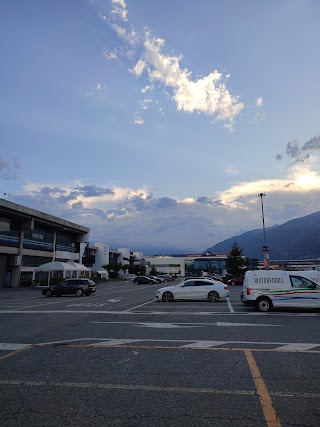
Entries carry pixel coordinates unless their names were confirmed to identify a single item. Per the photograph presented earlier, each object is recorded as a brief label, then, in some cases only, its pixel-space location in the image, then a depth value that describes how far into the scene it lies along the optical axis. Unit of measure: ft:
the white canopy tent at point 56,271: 149.28
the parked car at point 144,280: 207.58
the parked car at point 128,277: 305.65
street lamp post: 114.52
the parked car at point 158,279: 218.59
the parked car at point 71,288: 101.45
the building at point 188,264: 487.61
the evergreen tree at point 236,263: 205.77
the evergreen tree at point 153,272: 394.07
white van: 53.83
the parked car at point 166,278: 245.06
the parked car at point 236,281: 178.16
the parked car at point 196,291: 74.59
